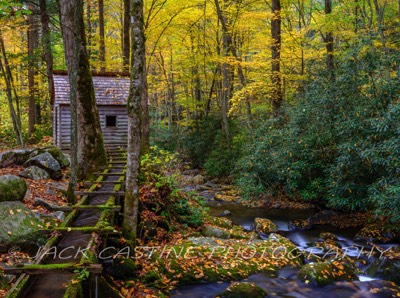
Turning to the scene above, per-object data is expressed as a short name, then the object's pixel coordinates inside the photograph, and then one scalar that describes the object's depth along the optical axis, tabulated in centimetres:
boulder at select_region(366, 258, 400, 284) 798
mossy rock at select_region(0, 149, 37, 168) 1166
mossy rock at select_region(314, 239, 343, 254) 970
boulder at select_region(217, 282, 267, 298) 662
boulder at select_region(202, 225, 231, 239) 1030
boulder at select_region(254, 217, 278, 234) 1194
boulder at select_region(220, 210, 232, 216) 1432
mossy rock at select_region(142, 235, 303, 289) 729
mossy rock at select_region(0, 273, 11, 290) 514
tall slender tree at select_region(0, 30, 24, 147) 1709
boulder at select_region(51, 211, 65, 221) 801
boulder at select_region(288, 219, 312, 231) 1220
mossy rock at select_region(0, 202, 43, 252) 616
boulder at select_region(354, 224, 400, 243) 1032
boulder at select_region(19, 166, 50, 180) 1073
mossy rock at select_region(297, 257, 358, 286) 758
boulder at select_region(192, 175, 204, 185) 2082
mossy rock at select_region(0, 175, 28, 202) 717
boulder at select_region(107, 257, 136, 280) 631
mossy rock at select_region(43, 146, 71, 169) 1231
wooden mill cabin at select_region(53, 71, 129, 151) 1714
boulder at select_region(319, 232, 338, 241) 1086
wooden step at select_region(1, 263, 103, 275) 436
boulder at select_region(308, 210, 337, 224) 1274
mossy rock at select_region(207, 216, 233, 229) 1196
